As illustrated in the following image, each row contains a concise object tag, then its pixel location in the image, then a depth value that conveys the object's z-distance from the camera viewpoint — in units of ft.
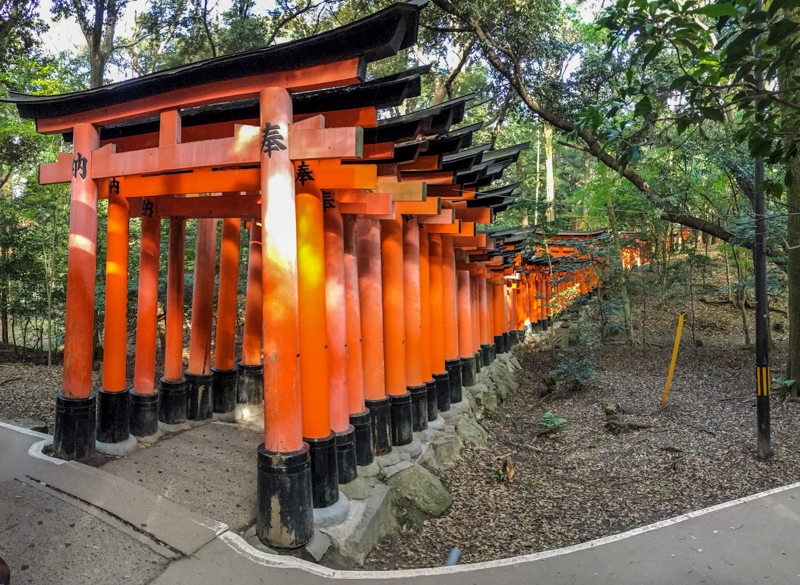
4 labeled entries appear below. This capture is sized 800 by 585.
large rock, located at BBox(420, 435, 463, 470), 25.22
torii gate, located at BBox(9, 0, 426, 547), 15.34
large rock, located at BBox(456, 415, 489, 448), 29.94
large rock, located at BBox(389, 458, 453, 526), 20.66
